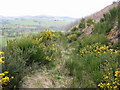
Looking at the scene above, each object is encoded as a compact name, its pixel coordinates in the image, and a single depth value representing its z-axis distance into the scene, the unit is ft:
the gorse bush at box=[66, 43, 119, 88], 10.08
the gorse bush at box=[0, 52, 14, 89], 7.19
